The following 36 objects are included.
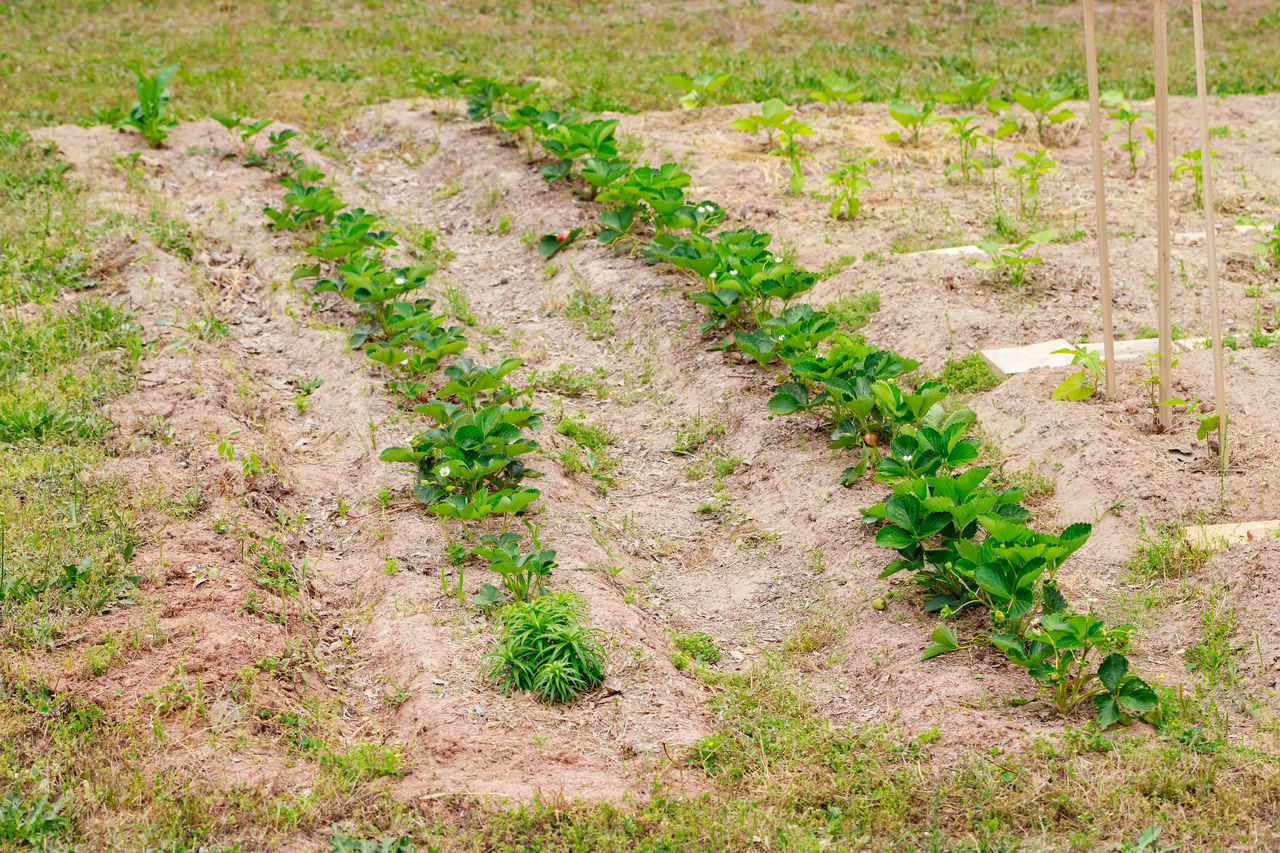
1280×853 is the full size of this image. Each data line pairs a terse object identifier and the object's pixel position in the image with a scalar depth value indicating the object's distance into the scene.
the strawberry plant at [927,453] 4.14
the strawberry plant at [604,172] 7.34
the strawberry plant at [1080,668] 3.23
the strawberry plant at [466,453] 4.48
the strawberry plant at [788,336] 5.16
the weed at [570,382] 5.94
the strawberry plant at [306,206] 7.22
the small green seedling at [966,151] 7.84
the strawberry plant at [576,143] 7.68
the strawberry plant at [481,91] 9.32
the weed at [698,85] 9.68
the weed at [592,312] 6.53
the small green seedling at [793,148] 7.96
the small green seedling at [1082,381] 4.90
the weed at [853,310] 6.10
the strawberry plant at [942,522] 3.73
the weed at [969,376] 5.36
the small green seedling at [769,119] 8.45
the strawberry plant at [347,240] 6.61
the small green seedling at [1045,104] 8.70
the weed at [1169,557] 3.89
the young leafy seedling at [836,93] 9.36
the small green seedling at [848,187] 7.29
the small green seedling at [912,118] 8.63
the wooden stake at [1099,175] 4.46
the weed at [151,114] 8.84
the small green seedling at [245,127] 8.55
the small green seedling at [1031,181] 7.17
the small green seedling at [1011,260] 6.01
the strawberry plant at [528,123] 8.34
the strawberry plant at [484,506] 4.21
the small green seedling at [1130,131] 8.02
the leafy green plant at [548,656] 3.55
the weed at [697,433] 5.41
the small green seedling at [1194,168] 7.27
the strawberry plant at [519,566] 3.90
